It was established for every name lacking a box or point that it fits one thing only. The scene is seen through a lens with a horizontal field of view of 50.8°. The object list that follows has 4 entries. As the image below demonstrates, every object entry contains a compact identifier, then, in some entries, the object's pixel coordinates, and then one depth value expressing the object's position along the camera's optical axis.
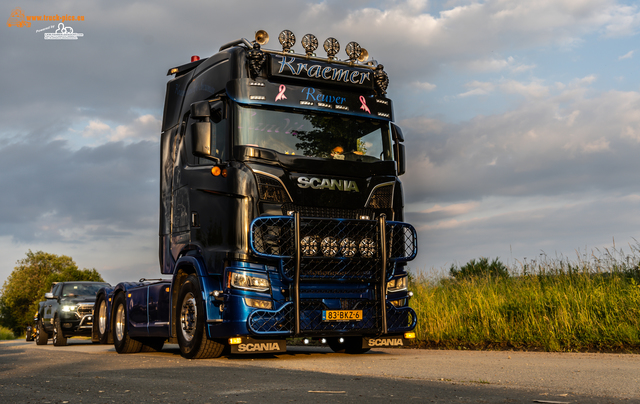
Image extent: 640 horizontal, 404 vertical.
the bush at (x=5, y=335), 58.86
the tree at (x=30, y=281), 79.75
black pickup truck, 19.09
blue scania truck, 9.00
